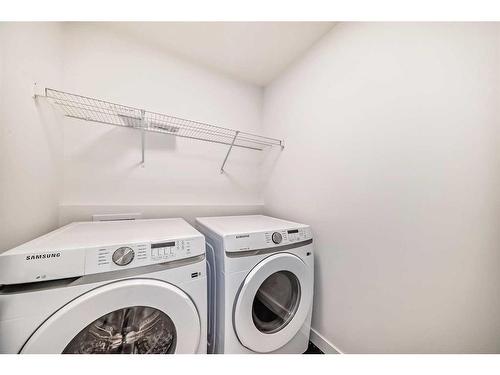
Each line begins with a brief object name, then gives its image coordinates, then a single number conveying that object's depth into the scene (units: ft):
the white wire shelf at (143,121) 3.64
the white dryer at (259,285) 2.82
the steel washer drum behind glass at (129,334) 2.12
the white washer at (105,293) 1.72
